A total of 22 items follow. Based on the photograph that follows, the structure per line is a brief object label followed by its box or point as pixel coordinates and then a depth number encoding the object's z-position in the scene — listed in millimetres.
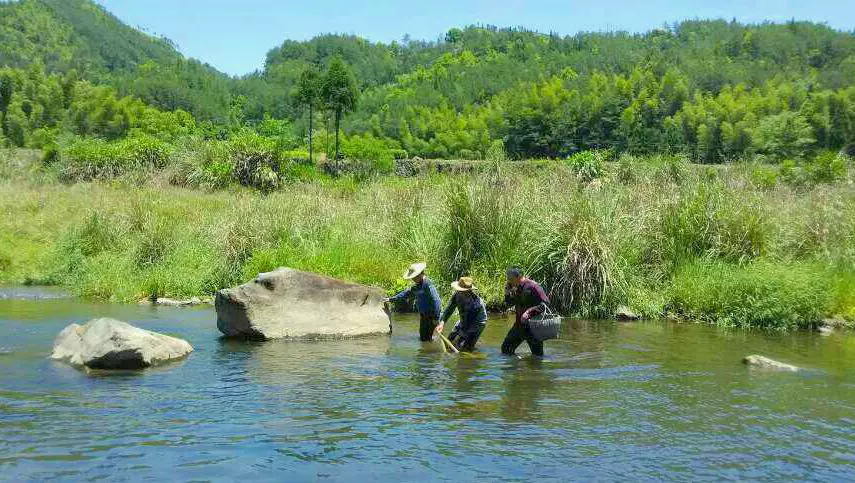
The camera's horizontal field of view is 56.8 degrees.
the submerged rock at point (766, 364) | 12406
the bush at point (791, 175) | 29922
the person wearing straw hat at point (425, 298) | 13719
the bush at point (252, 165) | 38334
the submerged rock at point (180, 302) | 18469
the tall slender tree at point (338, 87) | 56781
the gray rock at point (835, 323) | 16797
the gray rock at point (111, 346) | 11352
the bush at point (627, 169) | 30122
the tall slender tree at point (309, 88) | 57969
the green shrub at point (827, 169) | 30458
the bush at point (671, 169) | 23069
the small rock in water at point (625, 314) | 17234
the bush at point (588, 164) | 31584
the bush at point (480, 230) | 18188
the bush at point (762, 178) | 21594
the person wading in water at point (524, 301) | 12422
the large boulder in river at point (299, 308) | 14023
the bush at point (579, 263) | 17188
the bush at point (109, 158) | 39094
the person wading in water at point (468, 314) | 13156
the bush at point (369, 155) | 57625
